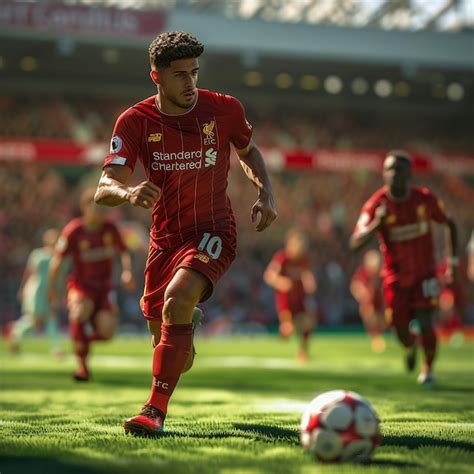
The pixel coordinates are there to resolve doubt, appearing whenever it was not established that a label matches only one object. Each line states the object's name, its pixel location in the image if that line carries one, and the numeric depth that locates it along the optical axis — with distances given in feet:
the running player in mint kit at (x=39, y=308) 58.03
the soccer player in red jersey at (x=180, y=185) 19.34
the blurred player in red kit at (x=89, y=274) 39.22
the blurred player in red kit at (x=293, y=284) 60.23
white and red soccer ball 15.11
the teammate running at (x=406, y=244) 33.88
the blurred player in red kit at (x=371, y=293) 76.95
